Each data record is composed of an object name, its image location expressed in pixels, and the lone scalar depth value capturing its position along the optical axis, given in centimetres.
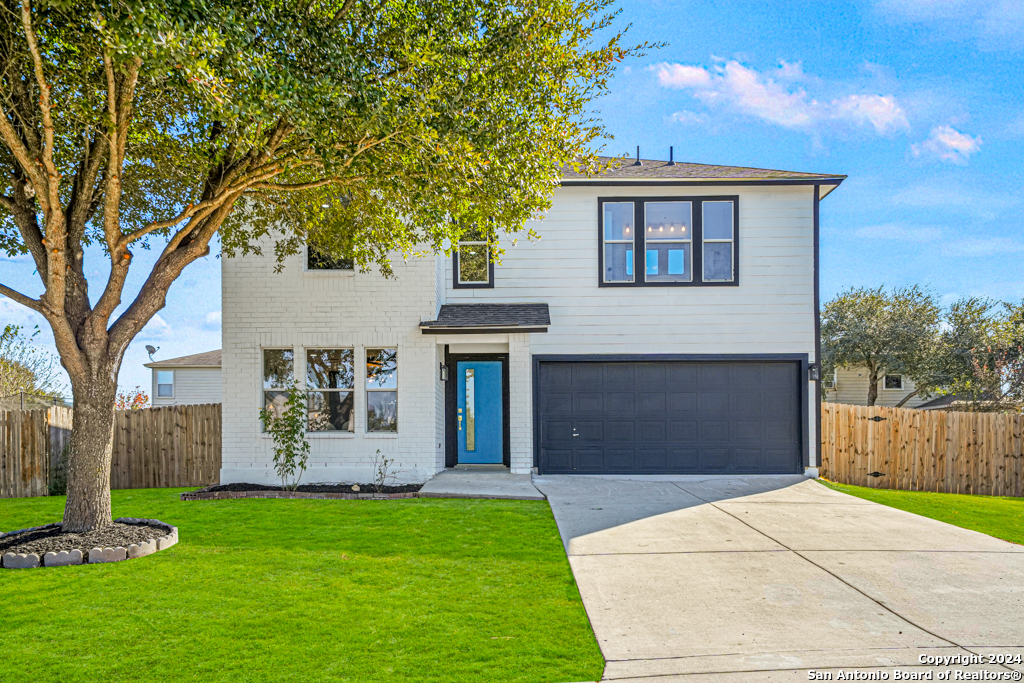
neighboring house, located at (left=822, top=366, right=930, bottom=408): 2700
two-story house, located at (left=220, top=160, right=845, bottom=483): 1281
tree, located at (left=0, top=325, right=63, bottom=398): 1602
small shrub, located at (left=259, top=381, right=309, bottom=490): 1109
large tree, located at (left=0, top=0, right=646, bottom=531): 634
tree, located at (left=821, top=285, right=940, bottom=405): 2497
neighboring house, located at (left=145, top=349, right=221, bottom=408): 2634
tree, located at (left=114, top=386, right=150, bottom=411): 2578
